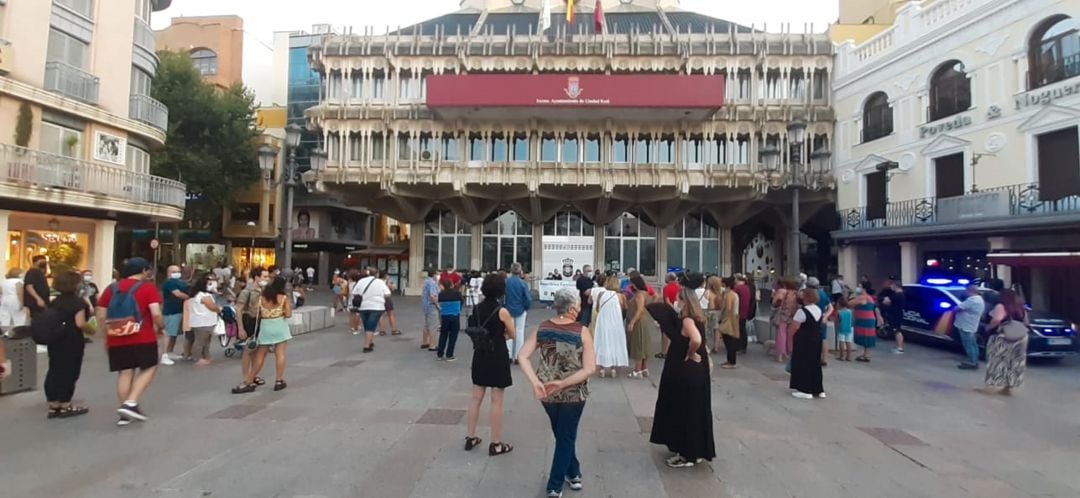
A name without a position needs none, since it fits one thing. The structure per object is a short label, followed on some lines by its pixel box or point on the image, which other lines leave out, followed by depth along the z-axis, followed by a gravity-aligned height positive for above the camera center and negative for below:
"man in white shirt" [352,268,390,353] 11.01 -0.80
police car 10.48 -1.04
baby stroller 10.11 -1.36
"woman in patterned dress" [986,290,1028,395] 7.80 -1.12
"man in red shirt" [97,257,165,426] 5.81 -0.96
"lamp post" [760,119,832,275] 15.14 +3.22
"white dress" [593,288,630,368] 8.31 -1.03
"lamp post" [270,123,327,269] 12.80 +2.21
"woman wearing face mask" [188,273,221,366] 9.06 -0.95
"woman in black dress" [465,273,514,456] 4.85 -0.86
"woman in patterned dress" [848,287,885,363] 10.95 -1.03
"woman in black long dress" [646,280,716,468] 4.67 -1.09
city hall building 26.11 +7.38
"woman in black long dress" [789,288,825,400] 7.52 -1.20
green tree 29.38 +7.10
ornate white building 15.87 +4.39
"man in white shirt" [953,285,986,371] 9.97 -0.96
